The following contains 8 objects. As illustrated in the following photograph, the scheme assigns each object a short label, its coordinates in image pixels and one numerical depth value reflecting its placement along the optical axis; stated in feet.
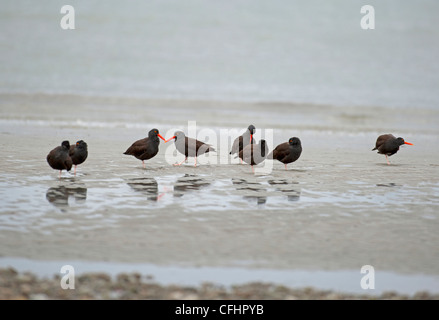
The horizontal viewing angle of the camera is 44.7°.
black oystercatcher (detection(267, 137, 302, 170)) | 48.06
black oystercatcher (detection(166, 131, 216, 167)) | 50.62
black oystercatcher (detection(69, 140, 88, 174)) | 42.80
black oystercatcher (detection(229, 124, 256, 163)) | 53.88
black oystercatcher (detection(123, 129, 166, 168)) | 47.19
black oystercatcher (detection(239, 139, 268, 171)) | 47.91
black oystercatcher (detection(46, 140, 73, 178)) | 39.68
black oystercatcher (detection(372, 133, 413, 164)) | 54.08
